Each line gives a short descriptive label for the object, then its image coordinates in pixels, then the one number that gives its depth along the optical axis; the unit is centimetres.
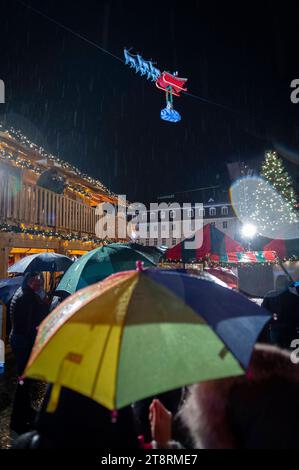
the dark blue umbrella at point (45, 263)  776
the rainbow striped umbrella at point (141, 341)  145
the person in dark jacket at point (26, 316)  477
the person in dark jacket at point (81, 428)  186
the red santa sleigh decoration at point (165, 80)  1437
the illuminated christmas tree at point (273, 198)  2880
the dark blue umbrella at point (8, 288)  671
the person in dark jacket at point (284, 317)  523
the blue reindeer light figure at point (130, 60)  1362
